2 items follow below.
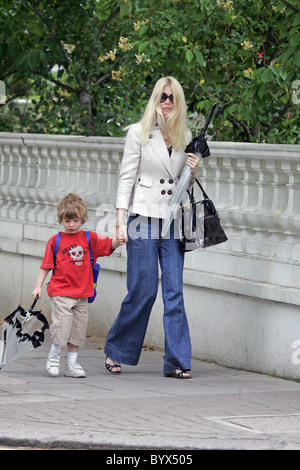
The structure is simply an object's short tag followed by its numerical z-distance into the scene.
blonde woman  14.17
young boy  14.48
